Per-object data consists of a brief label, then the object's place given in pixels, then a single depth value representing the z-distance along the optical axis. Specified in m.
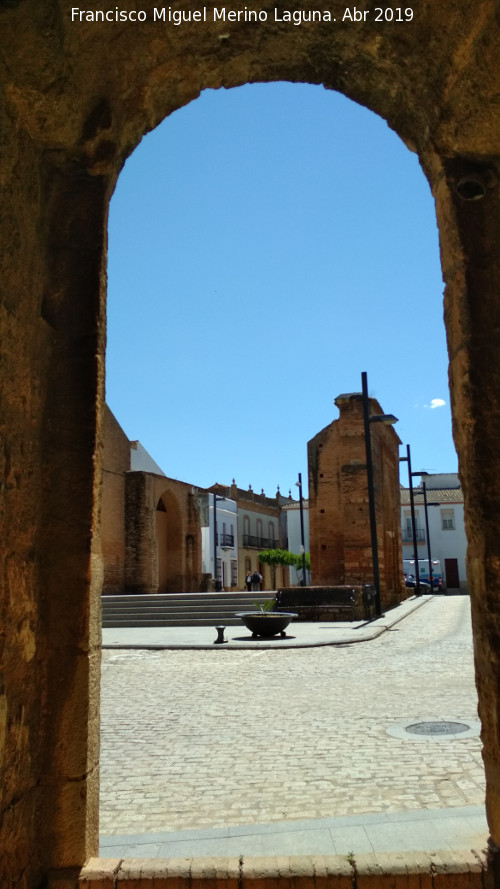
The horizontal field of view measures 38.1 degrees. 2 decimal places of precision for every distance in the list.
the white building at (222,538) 47.09
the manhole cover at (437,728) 6.00
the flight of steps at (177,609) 19.61
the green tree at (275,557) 48.22
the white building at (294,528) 60.50
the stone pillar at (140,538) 28.38
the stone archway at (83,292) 2.83
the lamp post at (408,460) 33.03
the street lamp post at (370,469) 19.16
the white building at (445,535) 55.19
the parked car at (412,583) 41.70
